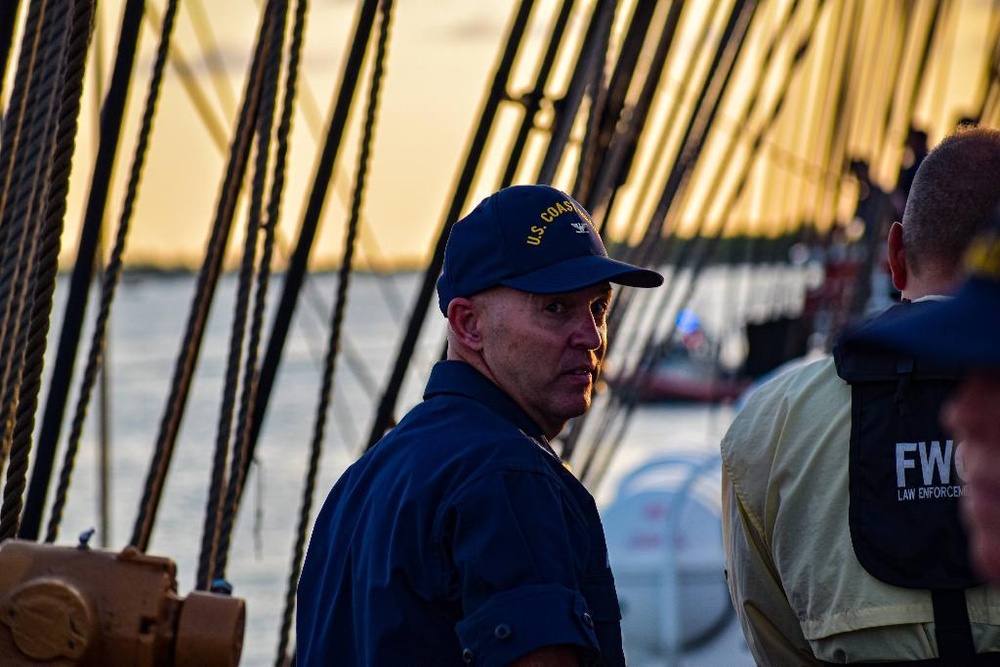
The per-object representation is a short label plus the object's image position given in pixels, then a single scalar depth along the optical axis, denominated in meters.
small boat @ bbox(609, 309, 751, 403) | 68.23
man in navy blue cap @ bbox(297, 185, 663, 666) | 3.82
